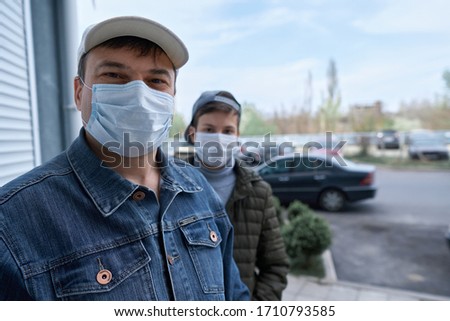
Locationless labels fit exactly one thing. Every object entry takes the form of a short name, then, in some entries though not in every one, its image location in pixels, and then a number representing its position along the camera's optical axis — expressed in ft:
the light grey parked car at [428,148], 51.67
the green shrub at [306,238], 13.79
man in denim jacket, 2.57
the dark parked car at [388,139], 59.62
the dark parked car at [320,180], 23.07
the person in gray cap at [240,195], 5.45
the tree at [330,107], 51.24
